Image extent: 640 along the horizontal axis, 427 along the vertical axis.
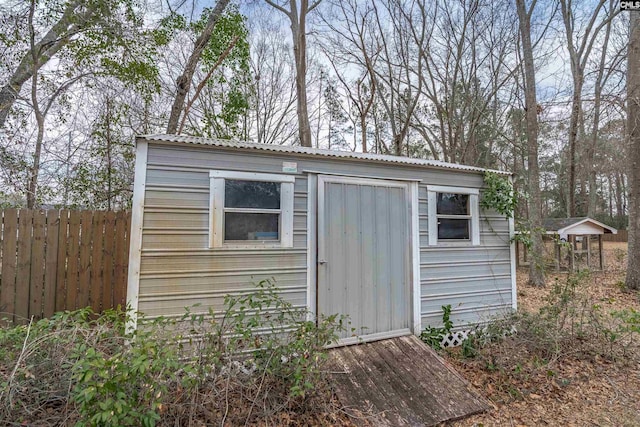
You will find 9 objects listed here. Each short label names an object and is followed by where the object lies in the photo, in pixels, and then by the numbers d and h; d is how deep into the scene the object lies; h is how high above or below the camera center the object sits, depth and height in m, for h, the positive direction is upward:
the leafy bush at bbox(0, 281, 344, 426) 2.00 -1.11
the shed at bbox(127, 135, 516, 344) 3.23 -0.03
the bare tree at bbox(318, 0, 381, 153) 11.26 +7.13
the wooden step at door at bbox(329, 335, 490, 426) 2.90 -1.59
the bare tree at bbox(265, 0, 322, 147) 9.58 +5.87
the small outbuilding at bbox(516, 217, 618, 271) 10.40 +0.07
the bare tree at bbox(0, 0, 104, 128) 5.37 +3.20
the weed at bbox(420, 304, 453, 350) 4.21 -1.36
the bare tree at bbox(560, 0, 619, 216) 11.52 +7.85
